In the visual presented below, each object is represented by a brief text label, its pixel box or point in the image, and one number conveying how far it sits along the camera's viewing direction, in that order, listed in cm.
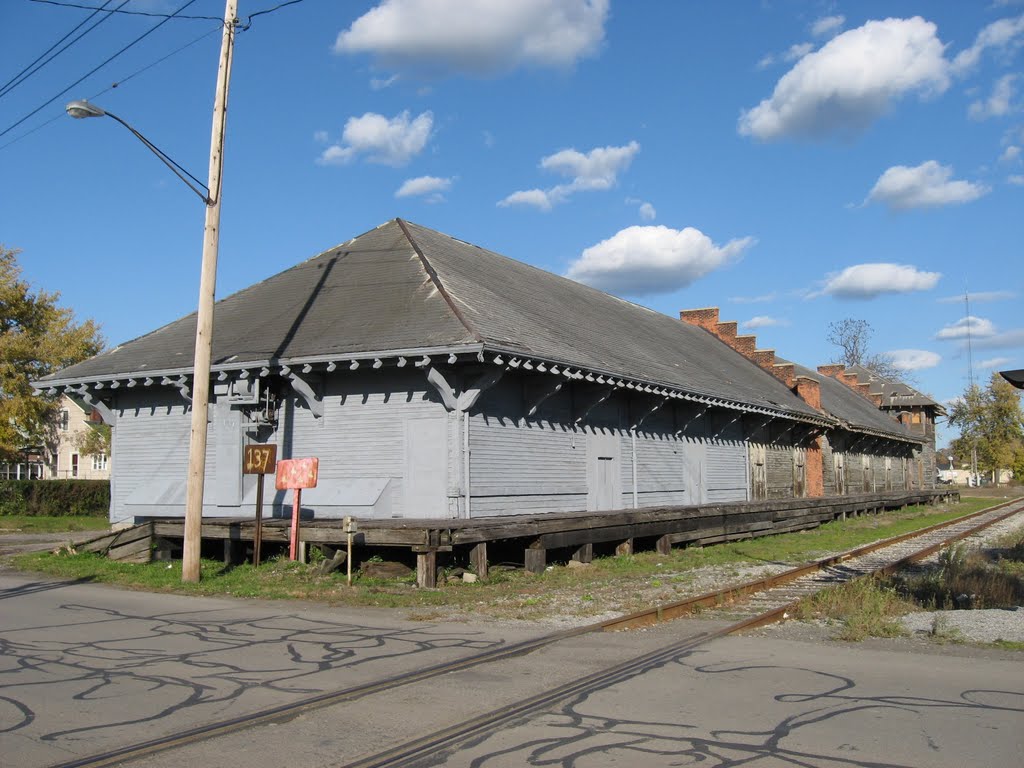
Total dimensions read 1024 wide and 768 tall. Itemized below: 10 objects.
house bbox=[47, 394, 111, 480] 6238
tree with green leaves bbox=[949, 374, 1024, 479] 9669
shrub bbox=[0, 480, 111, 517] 3728
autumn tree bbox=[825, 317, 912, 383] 8851
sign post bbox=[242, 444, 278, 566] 1506
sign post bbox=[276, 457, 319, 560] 1445
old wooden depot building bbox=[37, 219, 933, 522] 1612
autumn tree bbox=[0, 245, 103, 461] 4131
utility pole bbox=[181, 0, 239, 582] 1391
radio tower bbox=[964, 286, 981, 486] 9781
